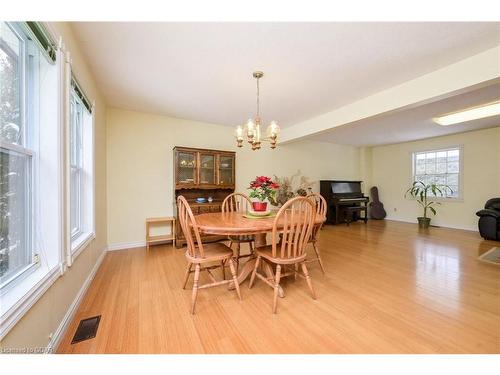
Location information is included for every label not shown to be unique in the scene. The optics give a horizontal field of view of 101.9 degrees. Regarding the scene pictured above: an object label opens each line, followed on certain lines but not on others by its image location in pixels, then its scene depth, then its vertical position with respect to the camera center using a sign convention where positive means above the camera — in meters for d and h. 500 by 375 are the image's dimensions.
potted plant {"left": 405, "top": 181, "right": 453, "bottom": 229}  5.07 -0.23
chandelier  2.23 +0.61
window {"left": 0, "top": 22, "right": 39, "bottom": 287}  1.06 +0.22
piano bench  5.25 -0.71
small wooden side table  3.34 -0.79
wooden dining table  1.68 -0.35
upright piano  5.32 -0.42
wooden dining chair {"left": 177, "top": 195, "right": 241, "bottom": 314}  1.66 -0.61
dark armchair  3.73 -0.69
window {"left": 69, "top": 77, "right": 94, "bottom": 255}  2.06 +0.16
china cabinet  3.52 +0.15
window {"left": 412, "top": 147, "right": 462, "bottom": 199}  4.95 +0.45
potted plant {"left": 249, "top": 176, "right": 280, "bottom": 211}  2.17 -0.04
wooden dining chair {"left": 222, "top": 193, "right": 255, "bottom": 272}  2.27 -0.61
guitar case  6.18 -0.73
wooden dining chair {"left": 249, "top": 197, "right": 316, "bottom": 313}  1.67 -0.46
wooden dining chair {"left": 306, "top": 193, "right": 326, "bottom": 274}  2.25 -0.45
